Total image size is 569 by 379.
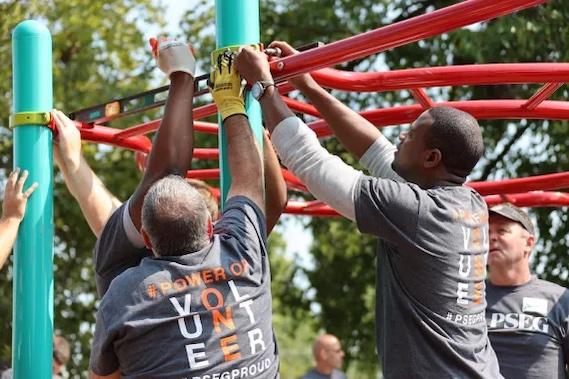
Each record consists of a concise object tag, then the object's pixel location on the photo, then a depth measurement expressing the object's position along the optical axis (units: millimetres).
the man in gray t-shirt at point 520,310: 5012
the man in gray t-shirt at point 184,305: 3004
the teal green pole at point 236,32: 3578
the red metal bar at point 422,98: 4320
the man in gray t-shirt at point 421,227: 3301
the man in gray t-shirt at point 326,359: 8445
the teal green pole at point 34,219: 3654
